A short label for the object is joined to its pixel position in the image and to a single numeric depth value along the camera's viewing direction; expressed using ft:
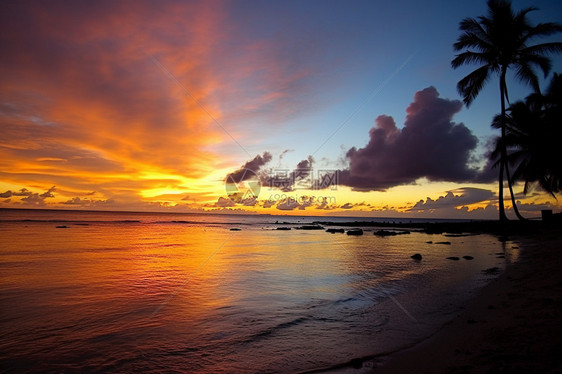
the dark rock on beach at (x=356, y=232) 144.56
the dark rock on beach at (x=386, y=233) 138.96
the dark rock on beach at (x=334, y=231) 163.90
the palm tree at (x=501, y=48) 84.48
